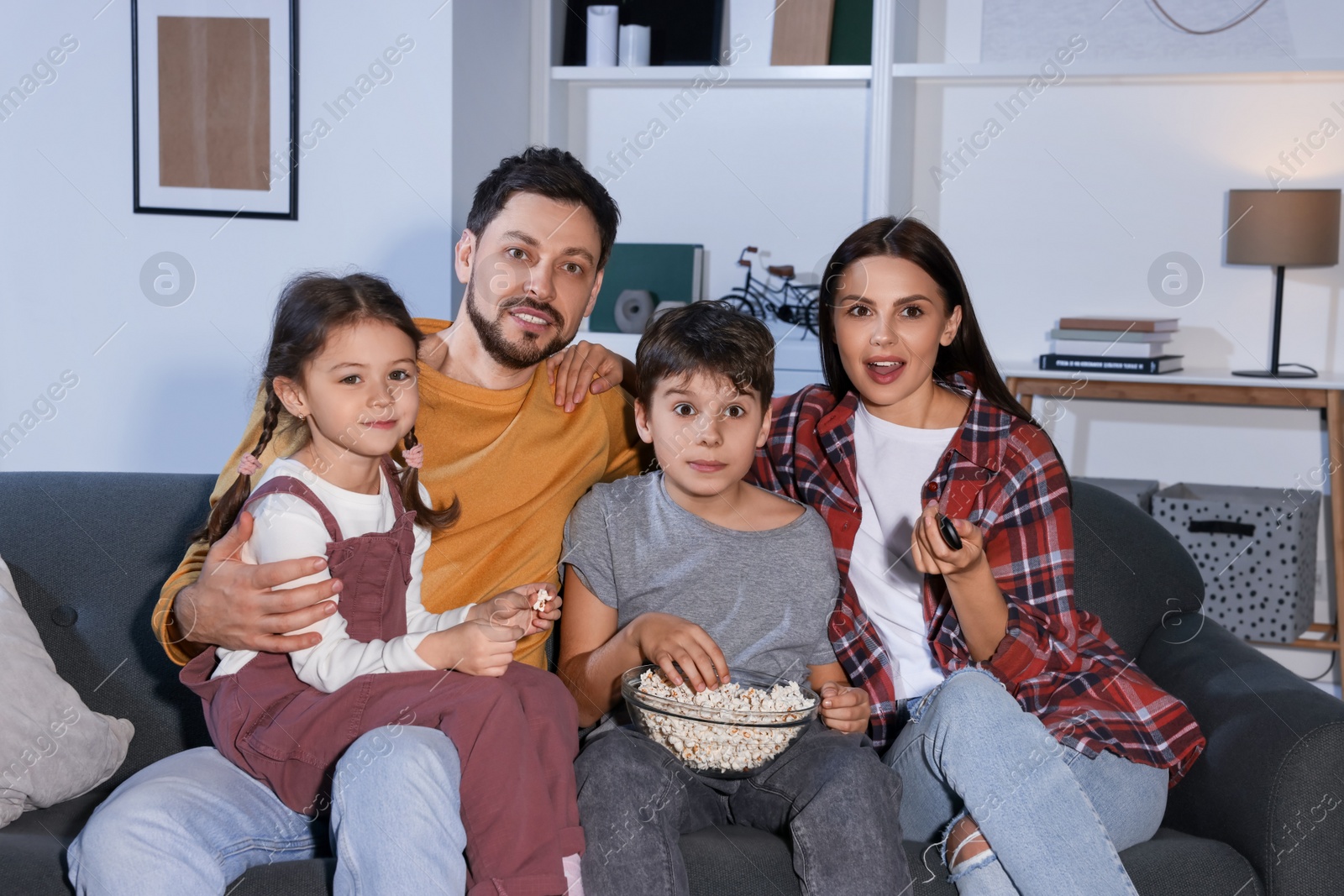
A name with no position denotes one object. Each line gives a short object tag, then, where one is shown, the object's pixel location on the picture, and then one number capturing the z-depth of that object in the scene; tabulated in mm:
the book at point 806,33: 3109
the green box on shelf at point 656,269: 3143
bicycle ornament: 3258
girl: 1285
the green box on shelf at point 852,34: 3086
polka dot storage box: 2926
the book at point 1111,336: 2998
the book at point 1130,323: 3021
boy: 1442
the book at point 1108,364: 2961
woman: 1357
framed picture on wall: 2740
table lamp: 2912
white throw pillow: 1483
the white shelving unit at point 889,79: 3006
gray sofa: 1382
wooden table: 2871
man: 1255
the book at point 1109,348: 2984
